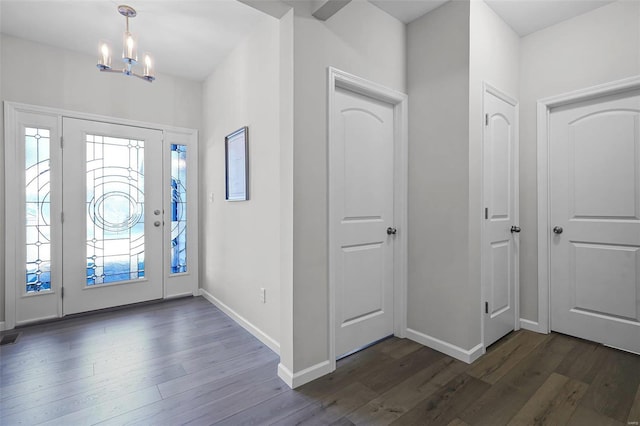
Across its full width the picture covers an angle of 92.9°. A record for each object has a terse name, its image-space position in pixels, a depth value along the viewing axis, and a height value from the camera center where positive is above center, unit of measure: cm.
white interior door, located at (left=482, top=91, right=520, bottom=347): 238 -6
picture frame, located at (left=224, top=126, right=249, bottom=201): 274 +46
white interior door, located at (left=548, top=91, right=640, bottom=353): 228 -8
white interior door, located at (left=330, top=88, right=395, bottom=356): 221 -5
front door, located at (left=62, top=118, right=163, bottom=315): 311 -2
